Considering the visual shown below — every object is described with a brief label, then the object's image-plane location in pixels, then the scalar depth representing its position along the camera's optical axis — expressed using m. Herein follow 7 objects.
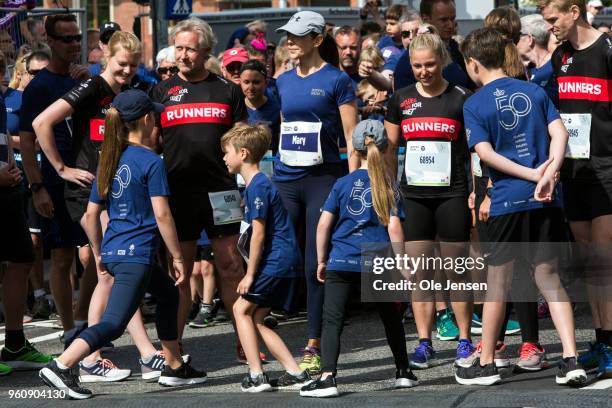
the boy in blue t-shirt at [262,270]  14.78
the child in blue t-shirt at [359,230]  14.46
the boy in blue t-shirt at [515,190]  14.41
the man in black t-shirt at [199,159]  16.44
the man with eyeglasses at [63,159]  17.98
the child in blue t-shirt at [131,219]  14.76
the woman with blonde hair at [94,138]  16.27
